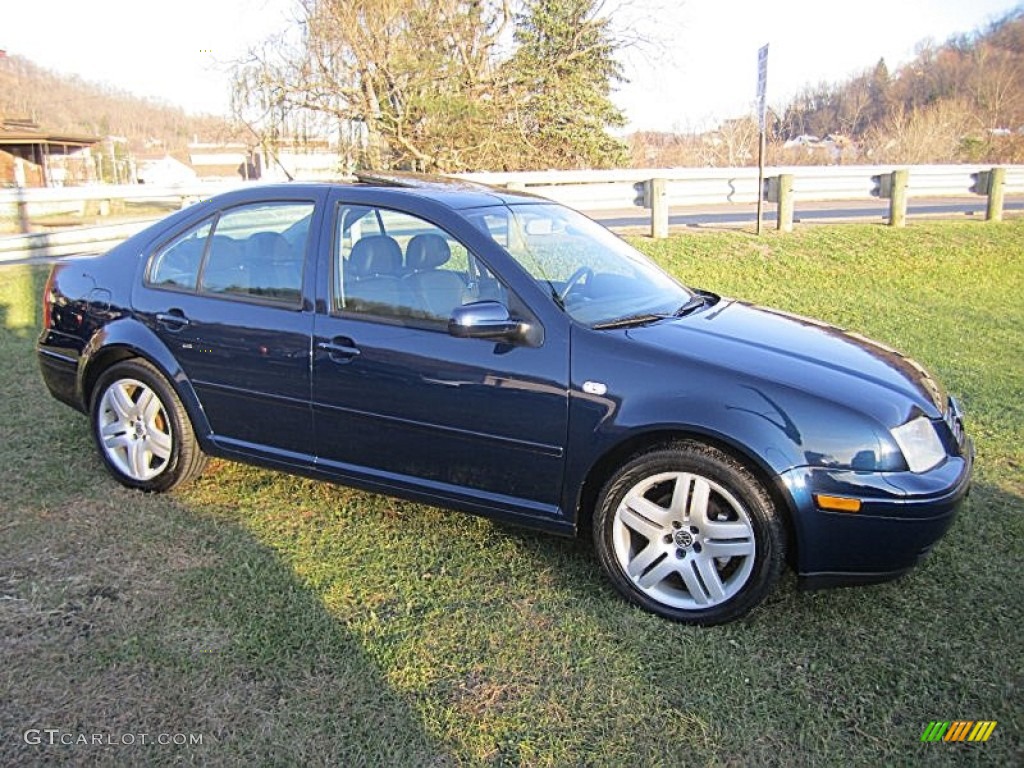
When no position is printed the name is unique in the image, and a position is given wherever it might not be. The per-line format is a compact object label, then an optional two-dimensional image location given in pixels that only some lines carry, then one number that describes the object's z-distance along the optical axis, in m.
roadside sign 10.52
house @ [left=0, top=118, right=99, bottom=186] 41.28
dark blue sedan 2.92
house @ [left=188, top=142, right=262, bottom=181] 62.07
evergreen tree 20.89
